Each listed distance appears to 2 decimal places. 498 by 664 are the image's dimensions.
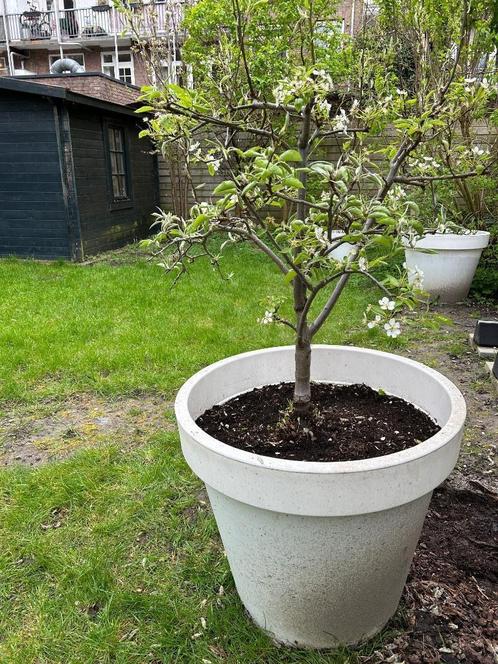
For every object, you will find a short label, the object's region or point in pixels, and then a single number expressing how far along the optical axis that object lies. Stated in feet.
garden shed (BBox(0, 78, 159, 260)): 21.53
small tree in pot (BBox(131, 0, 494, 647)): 3.82
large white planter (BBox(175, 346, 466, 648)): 3.77
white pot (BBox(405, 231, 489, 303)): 15.21
